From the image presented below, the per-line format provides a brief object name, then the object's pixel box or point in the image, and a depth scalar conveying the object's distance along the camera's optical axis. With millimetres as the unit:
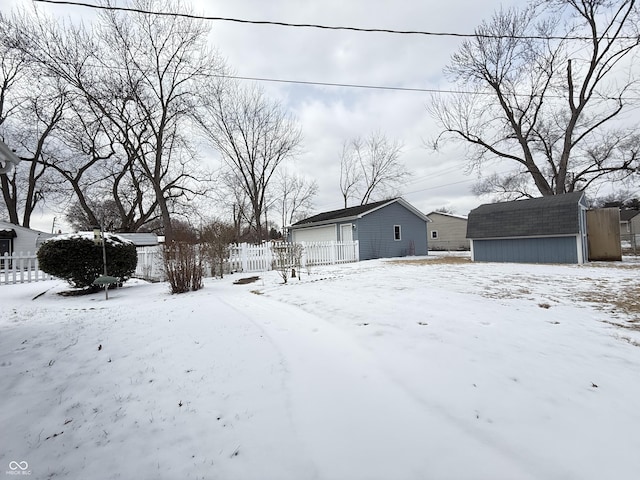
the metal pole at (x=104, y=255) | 6957
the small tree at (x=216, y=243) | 9688
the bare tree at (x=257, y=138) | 21688
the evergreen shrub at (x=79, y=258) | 7164
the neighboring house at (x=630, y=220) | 39344
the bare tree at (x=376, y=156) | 29911
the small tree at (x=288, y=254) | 10453
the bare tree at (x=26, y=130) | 14398
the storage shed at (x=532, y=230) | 11718
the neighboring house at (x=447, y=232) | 32062
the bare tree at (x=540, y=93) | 14883
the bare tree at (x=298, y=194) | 32375
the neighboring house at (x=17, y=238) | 17297
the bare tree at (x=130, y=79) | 14234
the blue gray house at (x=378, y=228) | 17703
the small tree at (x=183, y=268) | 7242
